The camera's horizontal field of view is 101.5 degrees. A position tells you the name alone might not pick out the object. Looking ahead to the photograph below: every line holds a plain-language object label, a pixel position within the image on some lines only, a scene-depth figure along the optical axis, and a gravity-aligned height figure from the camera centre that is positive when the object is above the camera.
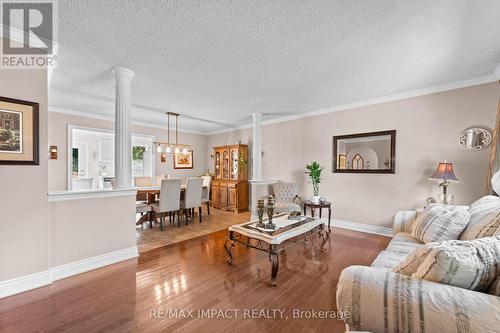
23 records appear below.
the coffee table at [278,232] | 2.21 -0.81
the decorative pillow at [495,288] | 0.86 -0.52
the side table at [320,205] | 3.83 -0.74
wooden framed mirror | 3.70 +0.26
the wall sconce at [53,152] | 4.47 +0.26
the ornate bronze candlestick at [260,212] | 2.58 -0.61
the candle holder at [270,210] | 2.62 -0.58
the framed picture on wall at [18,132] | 1.95 +0.32
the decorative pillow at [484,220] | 1.49 -0.42
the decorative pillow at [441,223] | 1.82 -0.53
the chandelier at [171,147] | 4.90 +0.45
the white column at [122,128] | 2.73 +0.50
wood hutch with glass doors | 5.81 -0.46
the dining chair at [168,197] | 3.94 -0.64
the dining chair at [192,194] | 4.37 -0.64
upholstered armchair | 4.63 -0.67
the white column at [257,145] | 4.88 +0.49
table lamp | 2.84 -0.14
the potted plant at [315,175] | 4.20 -0.19
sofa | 0.77 -0.57
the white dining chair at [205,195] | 5.12 -0.77
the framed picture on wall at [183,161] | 6.72 +0.14
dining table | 4.25 -0.72
